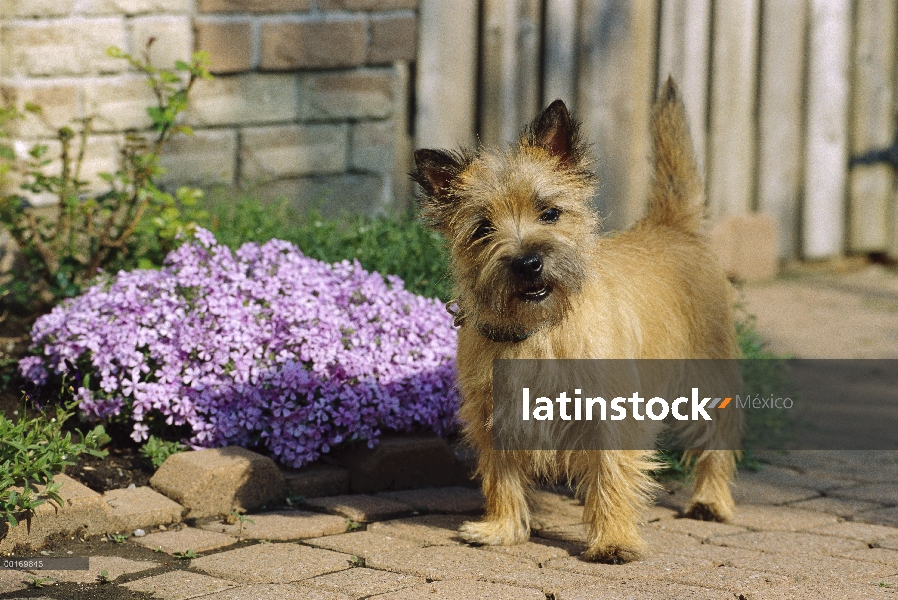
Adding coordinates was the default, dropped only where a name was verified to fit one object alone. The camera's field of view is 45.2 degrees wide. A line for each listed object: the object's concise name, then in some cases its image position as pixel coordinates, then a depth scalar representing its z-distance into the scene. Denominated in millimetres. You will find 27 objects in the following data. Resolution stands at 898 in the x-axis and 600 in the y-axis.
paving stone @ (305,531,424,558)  3592
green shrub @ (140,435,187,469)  4191
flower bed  4293
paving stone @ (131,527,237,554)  3584
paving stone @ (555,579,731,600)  3152
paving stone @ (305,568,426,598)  3184
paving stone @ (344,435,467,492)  4320
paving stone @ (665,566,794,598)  3230
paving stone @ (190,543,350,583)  3317
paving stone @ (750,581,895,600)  3139
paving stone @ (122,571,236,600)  3129
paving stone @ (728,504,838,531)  4020
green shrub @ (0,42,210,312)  5090
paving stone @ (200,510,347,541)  3736
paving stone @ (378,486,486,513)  4176
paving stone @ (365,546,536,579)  3402
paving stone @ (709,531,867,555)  3680
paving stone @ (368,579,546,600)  3145
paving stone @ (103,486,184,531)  3730
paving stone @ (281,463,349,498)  4199
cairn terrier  3535
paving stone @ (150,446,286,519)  3918
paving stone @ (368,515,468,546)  3775
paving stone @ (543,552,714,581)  3410
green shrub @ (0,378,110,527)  3465
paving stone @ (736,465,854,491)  4578
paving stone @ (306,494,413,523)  3999
